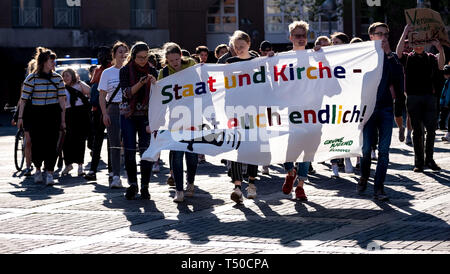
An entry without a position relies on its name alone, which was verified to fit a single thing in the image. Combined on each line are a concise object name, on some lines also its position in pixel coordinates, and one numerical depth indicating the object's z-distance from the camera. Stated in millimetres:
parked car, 28797
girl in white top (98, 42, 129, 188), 11930
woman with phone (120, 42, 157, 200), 10875
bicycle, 15453
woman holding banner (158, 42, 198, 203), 10500
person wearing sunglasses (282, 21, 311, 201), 10414
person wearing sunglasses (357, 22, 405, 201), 10242
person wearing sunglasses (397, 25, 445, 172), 12883
